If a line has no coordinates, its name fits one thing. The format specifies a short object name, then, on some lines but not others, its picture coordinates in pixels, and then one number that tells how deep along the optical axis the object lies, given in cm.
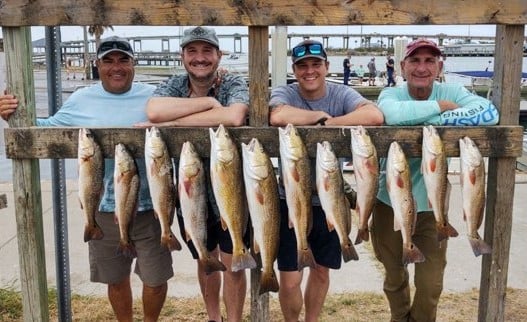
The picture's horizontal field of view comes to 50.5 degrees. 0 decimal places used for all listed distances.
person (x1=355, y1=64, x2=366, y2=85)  2836
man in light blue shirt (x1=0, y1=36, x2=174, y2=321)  349
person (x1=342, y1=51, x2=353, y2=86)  2493
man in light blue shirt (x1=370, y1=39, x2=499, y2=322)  345
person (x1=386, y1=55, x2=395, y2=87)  2099
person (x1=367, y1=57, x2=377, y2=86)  2591
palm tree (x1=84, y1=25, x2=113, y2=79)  3775
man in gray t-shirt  338
